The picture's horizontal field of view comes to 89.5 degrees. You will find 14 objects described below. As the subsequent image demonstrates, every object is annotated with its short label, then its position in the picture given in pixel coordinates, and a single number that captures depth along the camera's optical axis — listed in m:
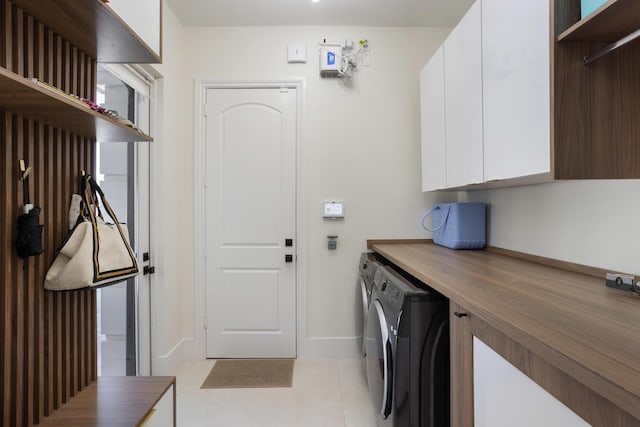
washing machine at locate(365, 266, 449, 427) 1.27
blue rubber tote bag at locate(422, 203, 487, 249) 2.21
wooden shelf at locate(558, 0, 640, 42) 0.91
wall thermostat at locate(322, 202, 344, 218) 2.69
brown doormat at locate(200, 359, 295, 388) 2.29
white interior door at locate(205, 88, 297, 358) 2.71
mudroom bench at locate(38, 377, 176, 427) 1.08
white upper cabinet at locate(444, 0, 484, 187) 1.63
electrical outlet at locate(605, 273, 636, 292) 1.11
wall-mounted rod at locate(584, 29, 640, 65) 0.89
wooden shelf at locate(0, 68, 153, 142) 0.77
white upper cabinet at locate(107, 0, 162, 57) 1.15
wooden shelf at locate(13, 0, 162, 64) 1.00
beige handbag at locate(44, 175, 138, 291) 1.08
